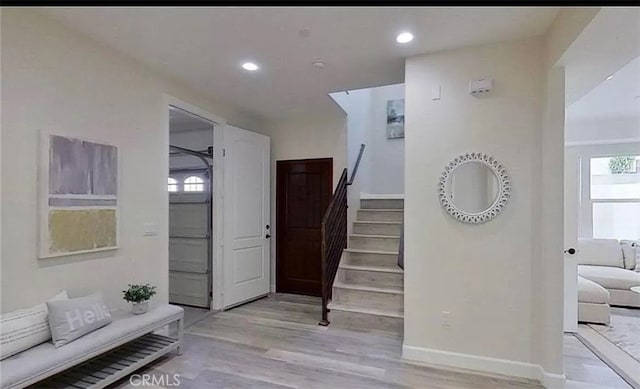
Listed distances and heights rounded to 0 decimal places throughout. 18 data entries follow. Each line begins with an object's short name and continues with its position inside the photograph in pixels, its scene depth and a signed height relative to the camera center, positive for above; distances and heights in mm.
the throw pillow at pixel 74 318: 2295 -853
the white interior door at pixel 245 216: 4500 -296
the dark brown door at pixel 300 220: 5195 -384
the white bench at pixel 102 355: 2031 -1052
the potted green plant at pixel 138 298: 2855 -847
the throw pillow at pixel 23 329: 2080 -844
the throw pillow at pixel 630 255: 4930 -843
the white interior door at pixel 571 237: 3641 -452
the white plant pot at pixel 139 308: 2881 -937
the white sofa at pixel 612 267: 4465 -1011
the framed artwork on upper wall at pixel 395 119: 6215 +1351
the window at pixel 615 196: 5477 -18
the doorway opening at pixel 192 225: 4688 -423
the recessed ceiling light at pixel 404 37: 2693 +1225
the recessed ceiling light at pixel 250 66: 3299 +1218
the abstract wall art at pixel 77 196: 2496 -18
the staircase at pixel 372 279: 3771 -1000
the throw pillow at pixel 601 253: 4992 -831
